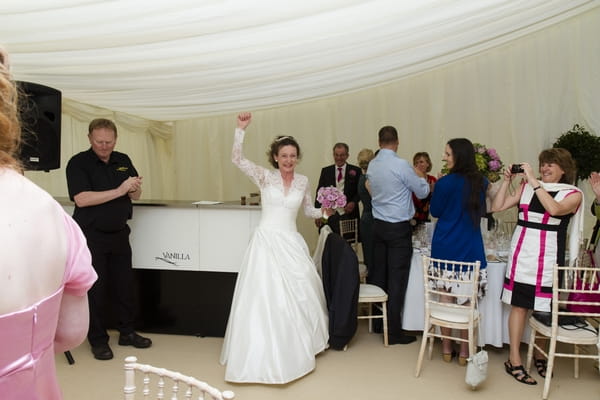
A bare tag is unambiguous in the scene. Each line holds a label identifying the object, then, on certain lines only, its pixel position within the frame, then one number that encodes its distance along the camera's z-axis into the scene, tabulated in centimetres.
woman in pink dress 84
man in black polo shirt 361
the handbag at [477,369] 305
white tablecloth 366
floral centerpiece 387
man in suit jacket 582
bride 329
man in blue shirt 406
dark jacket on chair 371
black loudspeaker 320
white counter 409
